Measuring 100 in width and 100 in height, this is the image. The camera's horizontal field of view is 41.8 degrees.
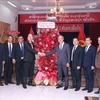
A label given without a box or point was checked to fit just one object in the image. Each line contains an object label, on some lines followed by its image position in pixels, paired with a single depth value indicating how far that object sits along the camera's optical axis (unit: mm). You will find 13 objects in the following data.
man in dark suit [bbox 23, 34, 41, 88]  3483
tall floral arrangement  3632
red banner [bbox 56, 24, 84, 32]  6838
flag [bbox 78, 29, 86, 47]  5040
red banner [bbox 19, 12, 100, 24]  6635
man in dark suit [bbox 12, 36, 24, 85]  3608
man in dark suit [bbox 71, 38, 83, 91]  3304
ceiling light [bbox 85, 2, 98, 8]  5744
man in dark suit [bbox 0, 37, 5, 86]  3560
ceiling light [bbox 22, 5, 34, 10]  6173
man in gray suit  3379
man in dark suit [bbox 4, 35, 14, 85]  3659
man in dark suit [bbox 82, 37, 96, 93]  3184
